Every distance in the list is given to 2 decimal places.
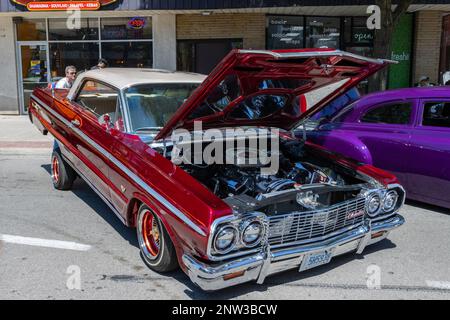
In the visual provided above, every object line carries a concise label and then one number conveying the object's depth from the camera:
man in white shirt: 9.00
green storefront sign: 14.28
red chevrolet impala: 3.38
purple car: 5.44
